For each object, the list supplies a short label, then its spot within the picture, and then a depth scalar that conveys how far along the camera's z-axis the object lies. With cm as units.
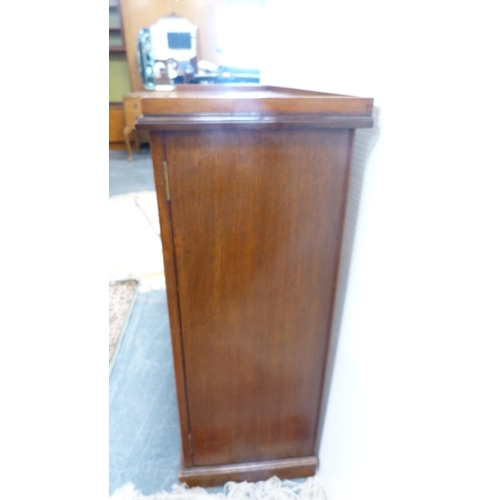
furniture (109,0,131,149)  347
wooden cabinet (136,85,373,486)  56
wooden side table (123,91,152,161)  329
